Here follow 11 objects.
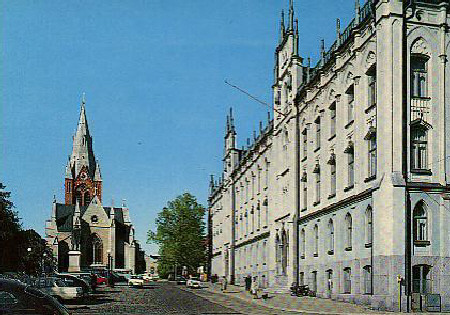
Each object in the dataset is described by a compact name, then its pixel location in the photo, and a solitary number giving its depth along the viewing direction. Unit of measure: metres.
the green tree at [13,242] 75.62
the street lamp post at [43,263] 112.81
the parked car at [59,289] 34.16
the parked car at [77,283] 35.80
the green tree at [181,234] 107.94
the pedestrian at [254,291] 47.64
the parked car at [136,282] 71.77
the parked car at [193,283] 73.00
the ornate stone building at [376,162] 33.03
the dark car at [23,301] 13.05
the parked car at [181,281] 87.20
